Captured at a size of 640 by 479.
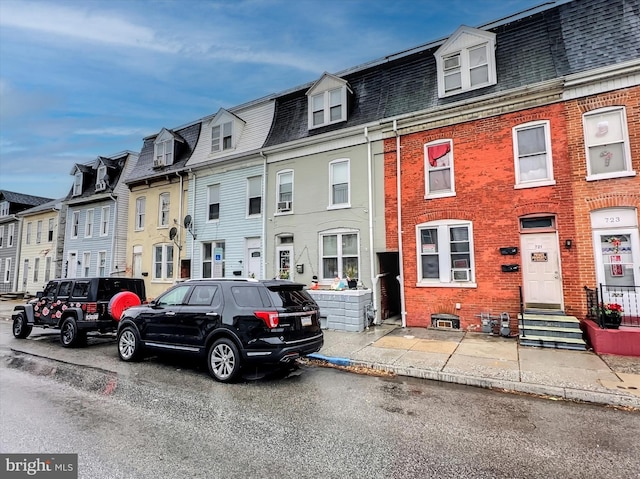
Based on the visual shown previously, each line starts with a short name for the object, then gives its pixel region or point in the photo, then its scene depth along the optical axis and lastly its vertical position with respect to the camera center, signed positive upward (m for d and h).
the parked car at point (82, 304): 9.44 -0.86
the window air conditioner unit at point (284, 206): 14.48 +2.73
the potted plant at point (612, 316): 7.91 -1.08
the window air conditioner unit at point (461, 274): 10.79 -0.14
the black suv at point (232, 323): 6.13 -0.97
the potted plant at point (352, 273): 12.50 -0.08
